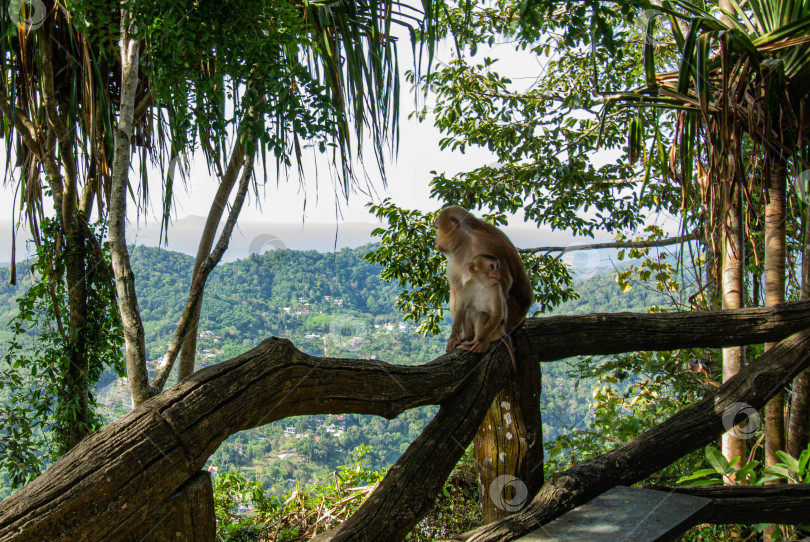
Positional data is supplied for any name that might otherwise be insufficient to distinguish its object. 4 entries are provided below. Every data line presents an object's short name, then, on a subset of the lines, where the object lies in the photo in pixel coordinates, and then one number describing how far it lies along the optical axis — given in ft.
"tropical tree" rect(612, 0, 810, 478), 7.14
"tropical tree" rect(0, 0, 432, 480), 6.09
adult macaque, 6.98
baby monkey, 6.23
